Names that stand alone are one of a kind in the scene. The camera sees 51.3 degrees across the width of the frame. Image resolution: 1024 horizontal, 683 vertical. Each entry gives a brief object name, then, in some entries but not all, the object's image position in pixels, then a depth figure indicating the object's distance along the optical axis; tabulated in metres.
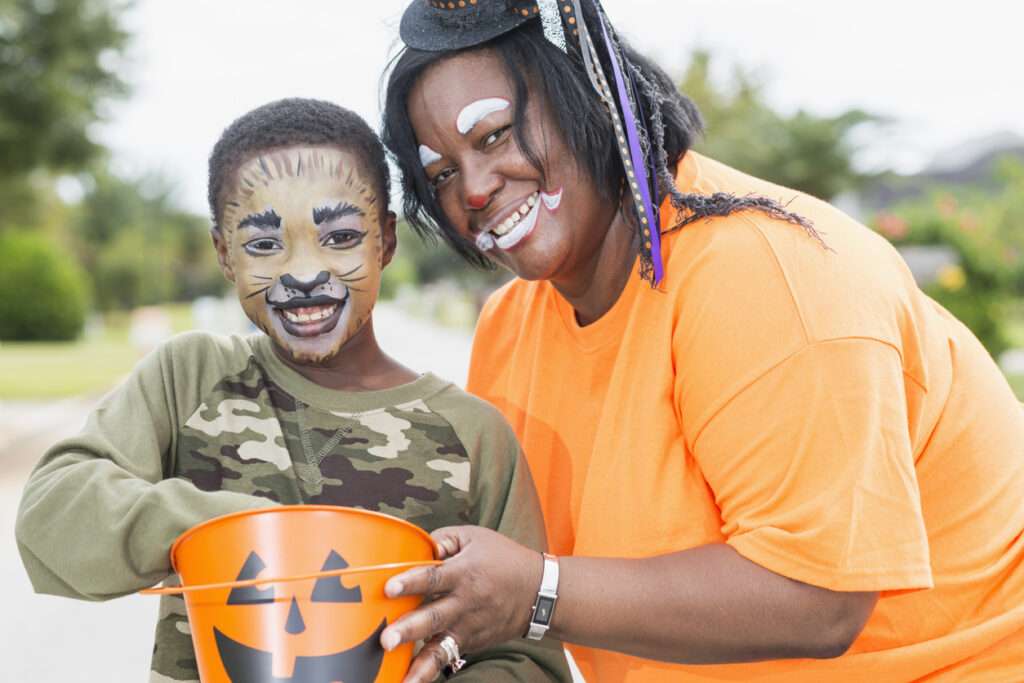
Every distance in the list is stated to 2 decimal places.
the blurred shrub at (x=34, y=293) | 34.19
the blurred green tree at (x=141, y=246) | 49.72
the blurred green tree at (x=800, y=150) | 20.59
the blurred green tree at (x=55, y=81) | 13.12
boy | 2.30
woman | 2.02
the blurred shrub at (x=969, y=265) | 12.31
